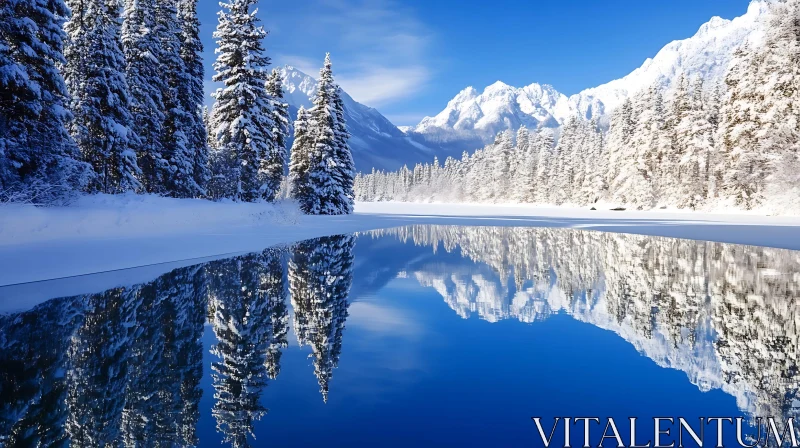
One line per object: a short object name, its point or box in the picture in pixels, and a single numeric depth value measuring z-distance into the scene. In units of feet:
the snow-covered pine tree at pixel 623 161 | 206.39
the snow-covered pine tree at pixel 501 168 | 327.26
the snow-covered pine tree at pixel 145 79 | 88.48
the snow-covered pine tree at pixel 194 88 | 100.37
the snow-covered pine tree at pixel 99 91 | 73.77
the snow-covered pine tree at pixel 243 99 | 103.86
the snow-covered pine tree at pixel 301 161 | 131.13
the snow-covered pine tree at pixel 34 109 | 49.65
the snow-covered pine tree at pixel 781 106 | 110.32
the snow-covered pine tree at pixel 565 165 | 265.13
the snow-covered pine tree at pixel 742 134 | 123.85
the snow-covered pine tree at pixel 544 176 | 280.14
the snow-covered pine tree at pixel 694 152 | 172.86
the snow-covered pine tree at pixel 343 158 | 136.46
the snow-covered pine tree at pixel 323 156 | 129.59
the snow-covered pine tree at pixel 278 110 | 131.20
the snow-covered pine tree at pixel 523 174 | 296.92
